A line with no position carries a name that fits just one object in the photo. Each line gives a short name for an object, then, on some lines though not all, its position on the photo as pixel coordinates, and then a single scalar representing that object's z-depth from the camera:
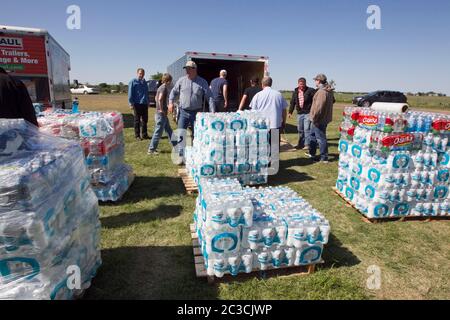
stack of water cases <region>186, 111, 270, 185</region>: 5.55
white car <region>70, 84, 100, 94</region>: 52.81
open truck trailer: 11.14
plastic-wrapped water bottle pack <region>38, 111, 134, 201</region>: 5.05
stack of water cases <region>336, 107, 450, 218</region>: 4.56
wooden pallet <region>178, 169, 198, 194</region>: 5.85
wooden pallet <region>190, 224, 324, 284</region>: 3.33
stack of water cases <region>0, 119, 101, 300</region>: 2.16
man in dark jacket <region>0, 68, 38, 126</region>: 3.99
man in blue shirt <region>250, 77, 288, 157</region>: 7.52
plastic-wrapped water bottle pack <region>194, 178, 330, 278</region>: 3.08
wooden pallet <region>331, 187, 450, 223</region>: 4.87
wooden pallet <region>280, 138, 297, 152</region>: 9.68
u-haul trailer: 8.59
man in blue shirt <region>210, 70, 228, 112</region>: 9.93
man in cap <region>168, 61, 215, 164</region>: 7.02
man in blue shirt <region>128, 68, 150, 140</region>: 9.81
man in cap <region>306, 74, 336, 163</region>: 7.50
